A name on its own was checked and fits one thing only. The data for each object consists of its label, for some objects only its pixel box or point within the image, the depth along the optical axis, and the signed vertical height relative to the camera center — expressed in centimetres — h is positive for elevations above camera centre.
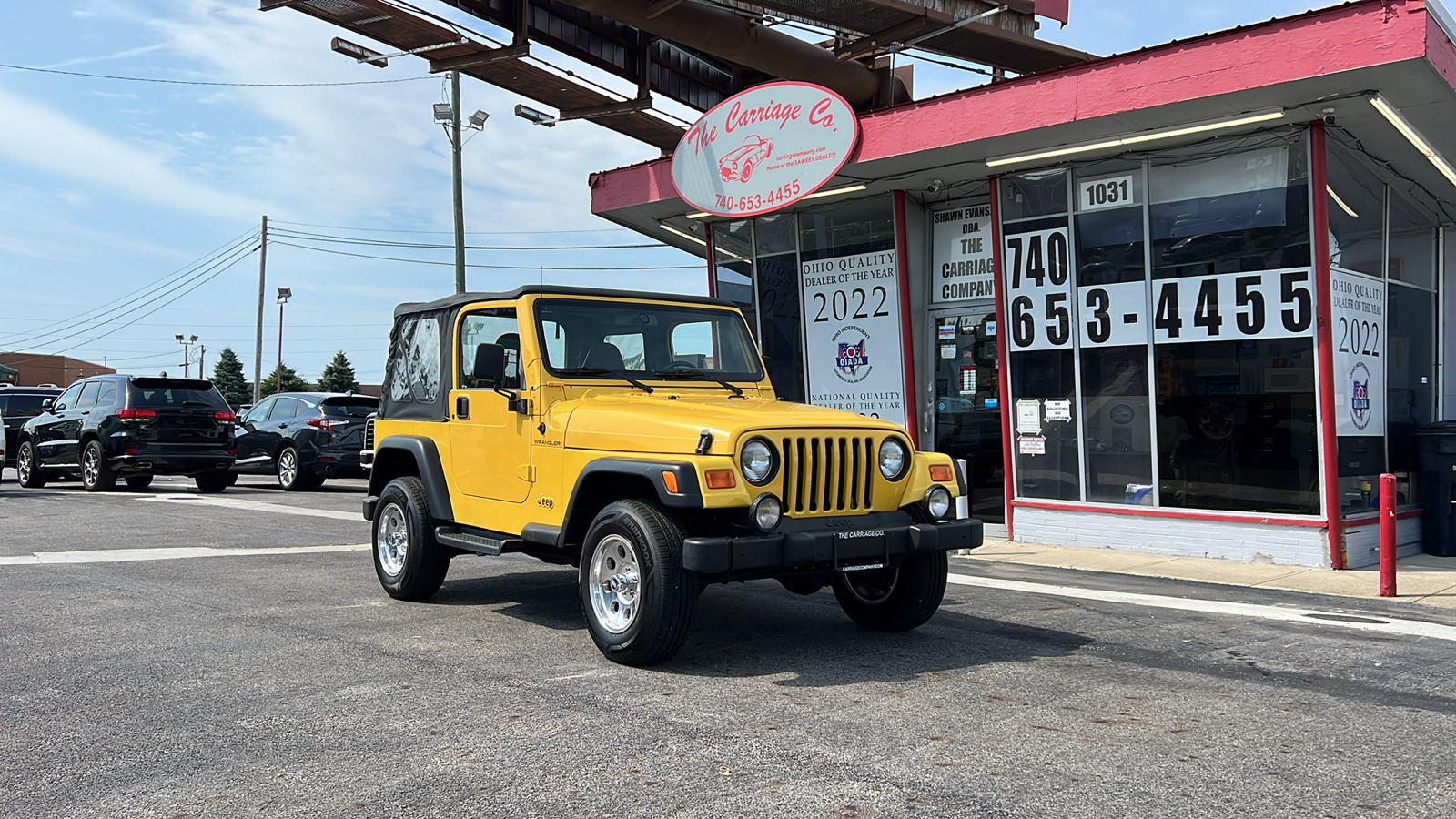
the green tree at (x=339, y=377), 7869 +515
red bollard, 878 -78
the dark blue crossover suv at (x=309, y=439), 1852 +21
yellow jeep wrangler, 565 -13
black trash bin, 1170 -53
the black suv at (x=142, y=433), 1697 +32
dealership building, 1040 +166
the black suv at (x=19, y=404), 2109 +101
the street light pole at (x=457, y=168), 2383 +590
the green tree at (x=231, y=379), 8012 +541
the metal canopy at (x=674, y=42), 1574 +603
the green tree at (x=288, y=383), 7850 +492
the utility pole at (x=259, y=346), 4303 +399
